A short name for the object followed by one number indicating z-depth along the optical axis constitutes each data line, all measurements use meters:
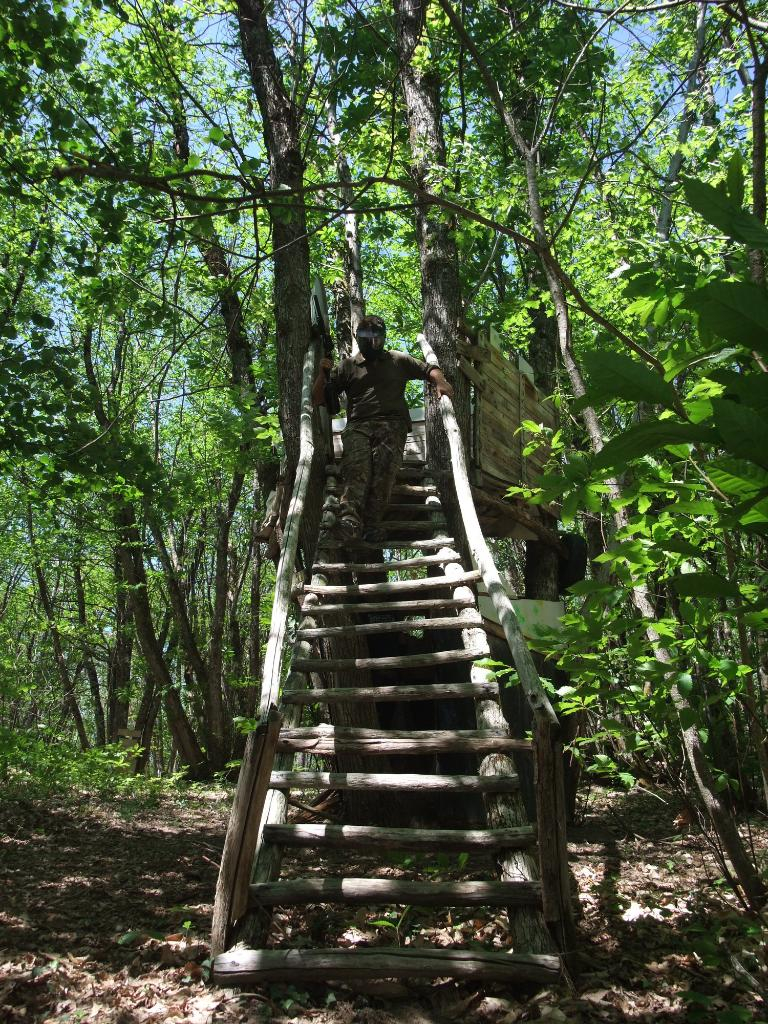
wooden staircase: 2.82
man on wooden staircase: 6.19
